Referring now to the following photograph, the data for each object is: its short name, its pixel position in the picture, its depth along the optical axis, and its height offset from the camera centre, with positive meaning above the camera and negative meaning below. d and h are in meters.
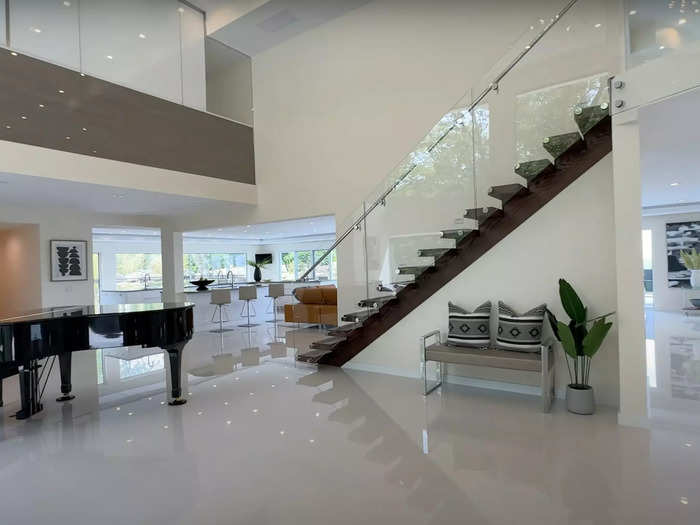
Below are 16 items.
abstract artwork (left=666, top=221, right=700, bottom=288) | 10.45 +0.11
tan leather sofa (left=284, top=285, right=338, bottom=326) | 8.98 -1.00
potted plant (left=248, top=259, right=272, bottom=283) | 12.79 -0.37
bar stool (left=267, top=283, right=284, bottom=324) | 10.36 -0.71
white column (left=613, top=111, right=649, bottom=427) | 3.48 -0.12
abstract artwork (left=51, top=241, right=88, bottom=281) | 7.64 +0.11
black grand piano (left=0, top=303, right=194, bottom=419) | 3.69 -0.63
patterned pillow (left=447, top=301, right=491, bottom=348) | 4.62 -0.79
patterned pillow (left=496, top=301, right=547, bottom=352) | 4.28 -0.77
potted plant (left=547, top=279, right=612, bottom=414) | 3.77 -0.76
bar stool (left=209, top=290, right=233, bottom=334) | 9.34 -0.80
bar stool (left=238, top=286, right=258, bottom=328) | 9.95 -0.74
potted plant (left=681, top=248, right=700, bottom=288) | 9.74 -0.38
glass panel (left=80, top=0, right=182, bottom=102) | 5.79 +3.23
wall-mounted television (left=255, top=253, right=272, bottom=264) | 16.67 +0.20
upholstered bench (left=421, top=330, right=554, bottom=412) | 3.99 -1.03
